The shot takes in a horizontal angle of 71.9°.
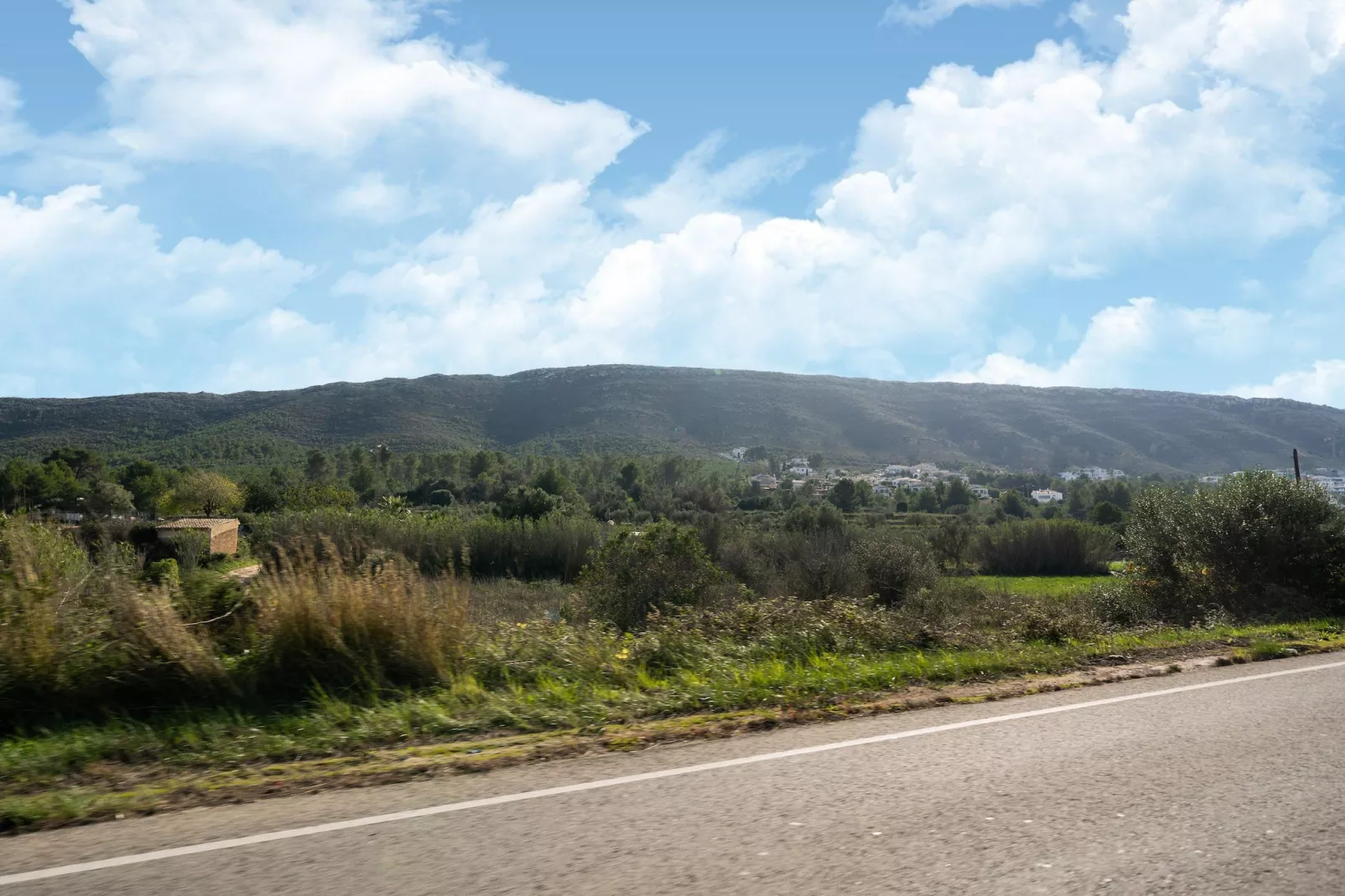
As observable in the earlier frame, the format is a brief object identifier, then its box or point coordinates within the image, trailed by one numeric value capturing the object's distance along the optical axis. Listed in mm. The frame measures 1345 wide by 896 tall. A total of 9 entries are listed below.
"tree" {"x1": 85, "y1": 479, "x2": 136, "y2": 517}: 67000
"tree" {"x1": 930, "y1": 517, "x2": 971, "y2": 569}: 60219
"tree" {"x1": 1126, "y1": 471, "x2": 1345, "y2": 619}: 16688
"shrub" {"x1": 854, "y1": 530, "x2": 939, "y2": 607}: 33562
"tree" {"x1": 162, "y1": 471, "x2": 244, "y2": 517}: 78875
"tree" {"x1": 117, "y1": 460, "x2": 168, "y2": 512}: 79938
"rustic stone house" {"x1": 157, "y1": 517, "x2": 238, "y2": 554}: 48156
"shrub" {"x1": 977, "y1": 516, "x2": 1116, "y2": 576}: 64625
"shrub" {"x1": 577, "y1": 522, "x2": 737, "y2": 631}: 20969
